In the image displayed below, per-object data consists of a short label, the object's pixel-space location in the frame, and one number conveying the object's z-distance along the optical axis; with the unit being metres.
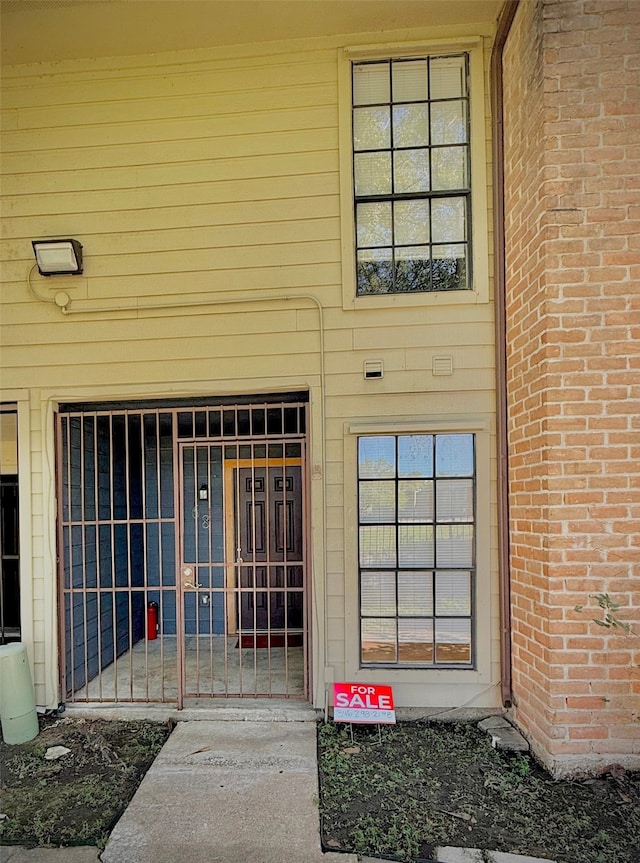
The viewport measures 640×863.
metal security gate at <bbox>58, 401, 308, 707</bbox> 3.82
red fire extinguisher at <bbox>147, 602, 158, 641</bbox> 5.28
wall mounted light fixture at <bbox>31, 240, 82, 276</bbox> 3.63
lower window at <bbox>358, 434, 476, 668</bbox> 3.50
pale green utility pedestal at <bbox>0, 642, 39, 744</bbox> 3.34
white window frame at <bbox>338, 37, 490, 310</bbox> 3.52
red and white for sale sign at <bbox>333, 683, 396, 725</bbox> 3.30
